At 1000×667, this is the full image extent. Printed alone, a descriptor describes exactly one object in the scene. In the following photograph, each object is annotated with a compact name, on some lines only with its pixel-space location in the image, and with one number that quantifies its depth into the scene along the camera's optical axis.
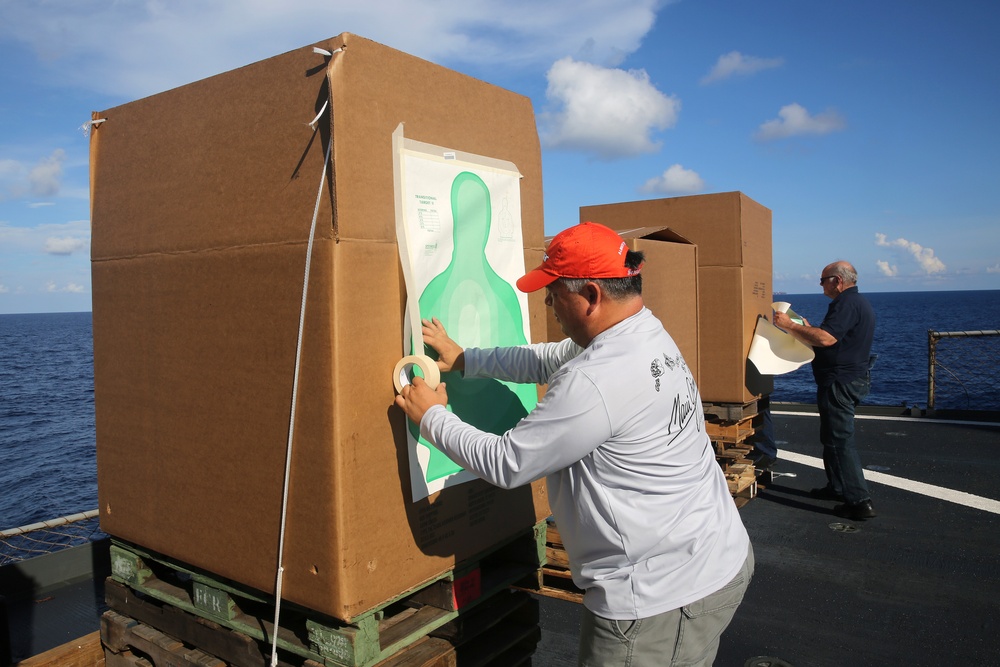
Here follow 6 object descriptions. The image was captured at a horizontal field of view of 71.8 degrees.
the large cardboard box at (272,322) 1.96
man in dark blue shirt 5.88
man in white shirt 1.97
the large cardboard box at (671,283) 4.48
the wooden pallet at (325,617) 2.09
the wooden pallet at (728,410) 6.04
